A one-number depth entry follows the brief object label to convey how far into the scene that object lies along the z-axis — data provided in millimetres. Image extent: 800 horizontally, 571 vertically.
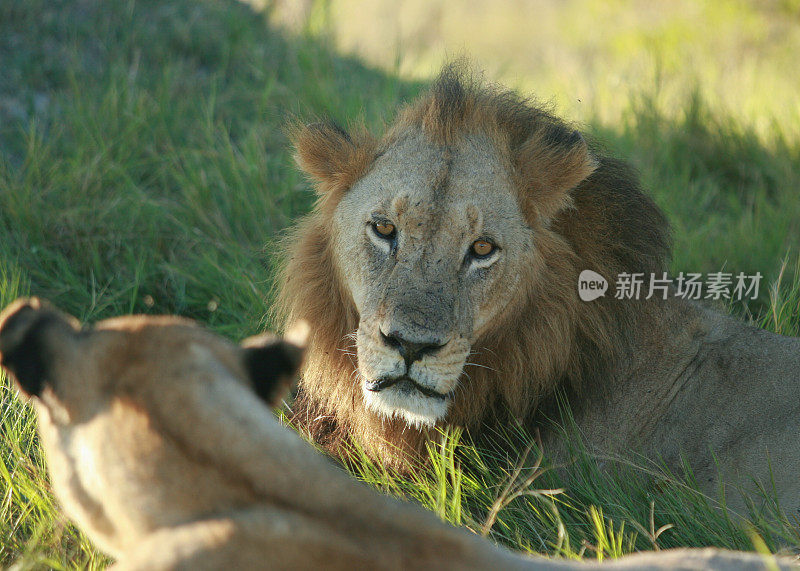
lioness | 6431
